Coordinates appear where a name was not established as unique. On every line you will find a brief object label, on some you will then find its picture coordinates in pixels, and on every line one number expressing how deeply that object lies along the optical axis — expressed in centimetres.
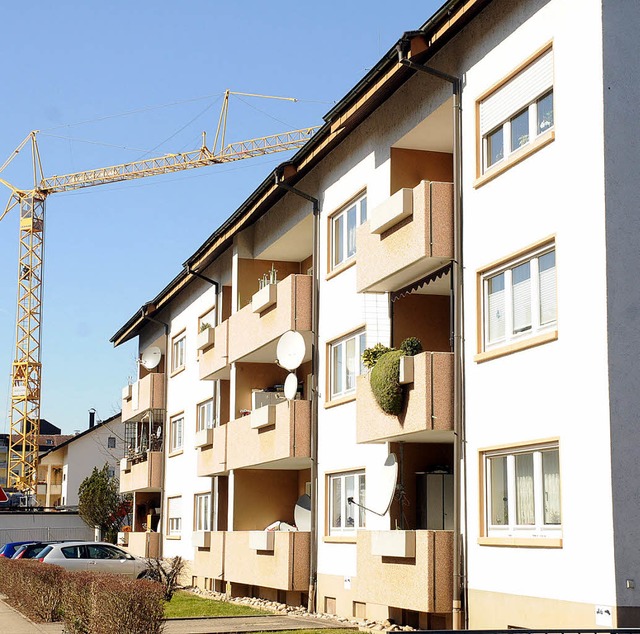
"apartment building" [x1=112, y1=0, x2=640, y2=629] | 1372
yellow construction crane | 8941
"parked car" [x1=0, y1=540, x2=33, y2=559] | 3881
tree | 5422
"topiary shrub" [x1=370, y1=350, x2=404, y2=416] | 1780
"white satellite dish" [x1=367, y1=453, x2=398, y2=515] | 1906
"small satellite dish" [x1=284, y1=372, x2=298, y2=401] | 2498
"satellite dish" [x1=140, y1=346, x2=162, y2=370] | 4016
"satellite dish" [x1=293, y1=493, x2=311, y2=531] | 2466
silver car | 3045
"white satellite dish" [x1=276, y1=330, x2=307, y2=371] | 2398
